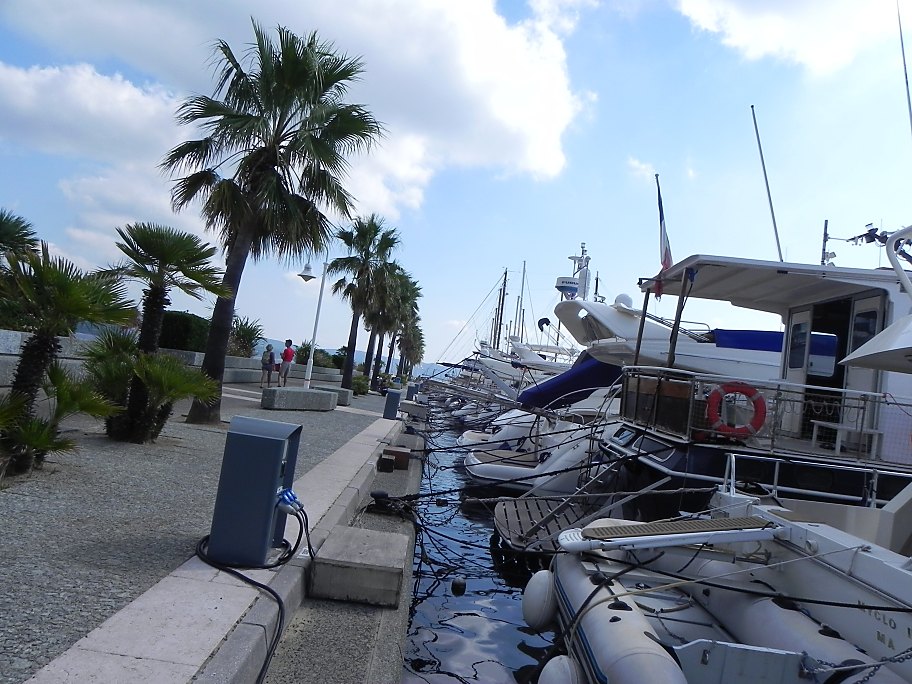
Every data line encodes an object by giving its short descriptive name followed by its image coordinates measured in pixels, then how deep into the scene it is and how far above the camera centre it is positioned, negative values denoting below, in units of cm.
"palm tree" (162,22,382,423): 1398 +390
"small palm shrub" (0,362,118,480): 682 -85
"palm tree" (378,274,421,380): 4462 +495
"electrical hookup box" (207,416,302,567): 524 -98
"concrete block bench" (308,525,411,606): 559 -155
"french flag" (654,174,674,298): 1192 +259
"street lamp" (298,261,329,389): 2633 +291
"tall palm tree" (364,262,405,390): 3522 +337
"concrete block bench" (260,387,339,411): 1917 -101
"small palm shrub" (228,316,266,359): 3234 +75
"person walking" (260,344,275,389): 2712 -18
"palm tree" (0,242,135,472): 711 +19
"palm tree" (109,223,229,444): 996 +97
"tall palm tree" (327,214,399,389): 3509 +509
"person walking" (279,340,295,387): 2719 +4
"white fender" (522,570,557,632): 606 -167
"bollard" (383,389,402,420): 2245 -90
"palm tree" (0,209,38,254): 1596 +193
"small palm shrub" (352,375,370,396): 3597 -75
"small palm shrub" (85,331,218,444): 982 -53
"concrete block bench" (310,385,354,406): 2614 -102
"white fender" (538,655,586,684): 473 -174
